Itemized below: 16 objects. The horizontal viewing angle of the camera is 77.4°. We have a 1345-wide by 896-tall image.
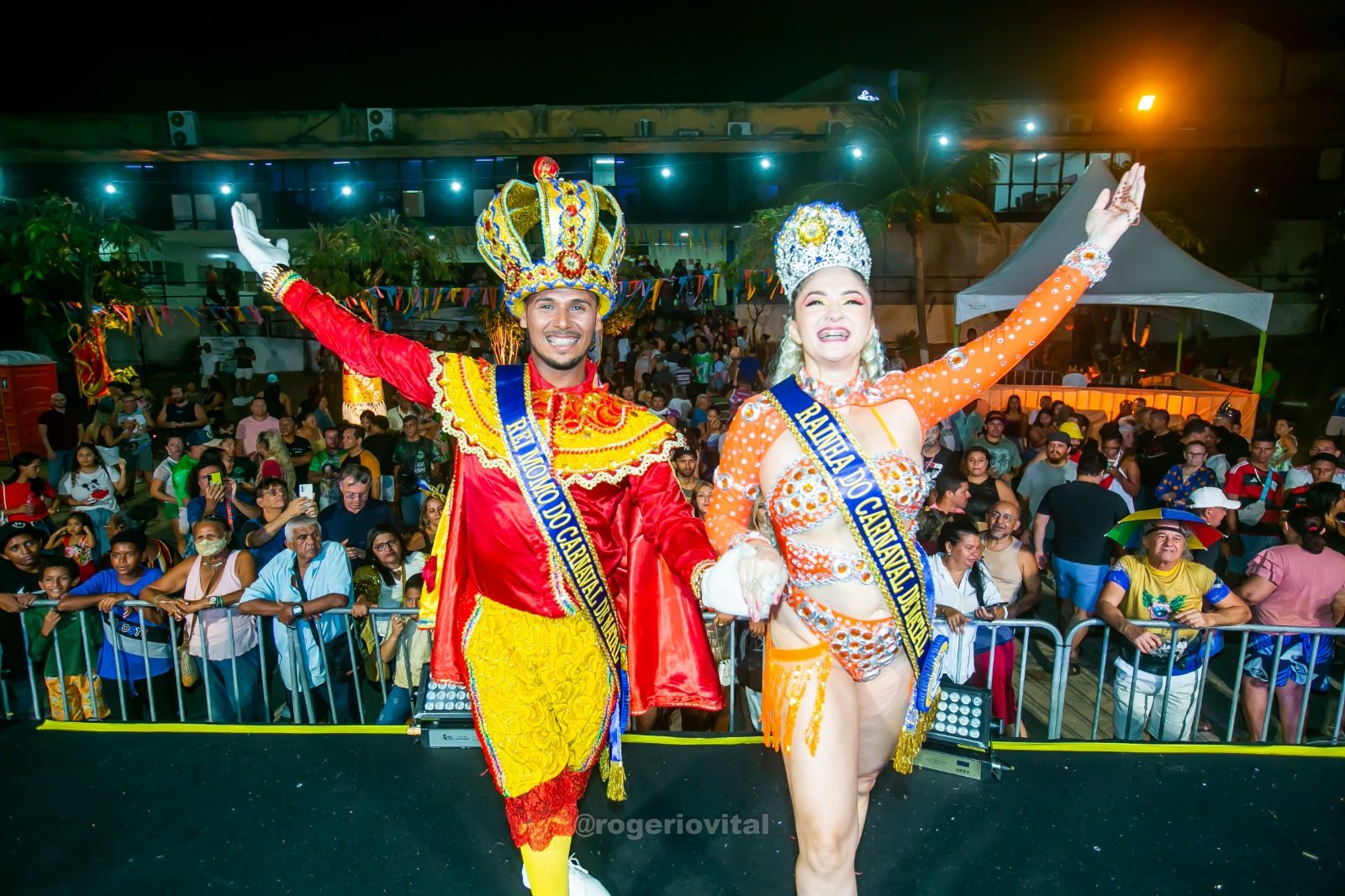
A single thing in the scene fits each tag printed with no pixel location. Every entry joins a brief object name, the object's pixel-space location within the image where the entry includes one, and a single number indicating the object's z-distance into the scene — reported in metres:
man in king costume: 2.43
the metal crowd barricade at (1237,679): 4.02
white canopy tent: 9.34
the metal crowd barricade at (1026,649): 4.07
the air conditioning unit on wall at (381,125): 25.34
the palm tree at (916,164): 15.79
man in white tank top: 5.11
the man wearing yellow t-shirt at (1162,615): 4.32
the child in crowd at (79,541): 5.36
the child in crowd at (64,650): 4.46
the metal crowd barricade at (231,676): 4.42
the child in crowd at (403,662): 4.47
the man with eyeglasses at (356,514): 5.52
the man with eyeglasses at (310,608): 4.49
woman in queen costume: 2.33
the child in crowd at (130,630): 4.53
